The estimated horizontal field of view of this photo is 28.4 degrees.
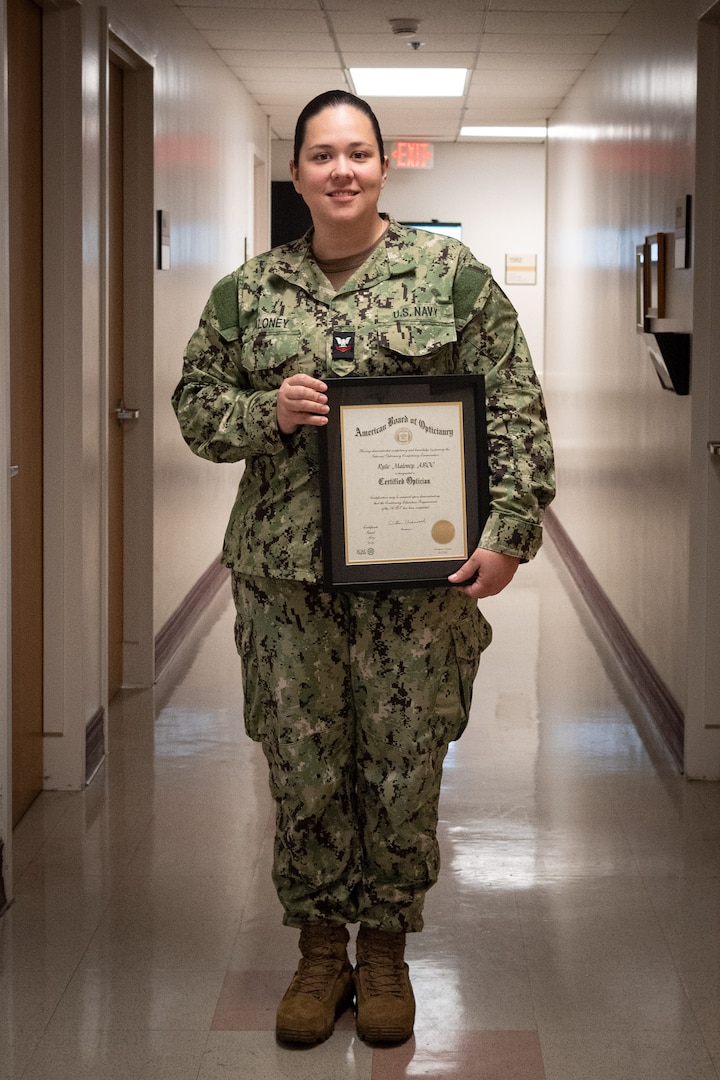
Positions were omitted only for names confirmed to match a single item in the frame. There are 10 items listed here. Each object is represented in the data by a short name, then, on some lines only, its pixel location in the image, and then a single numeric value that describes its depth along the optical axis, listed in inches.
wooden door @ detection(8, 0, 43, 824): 151.0
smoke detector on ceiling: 256.1
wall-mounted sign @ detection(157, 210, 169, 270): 220.8
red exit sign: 454.3
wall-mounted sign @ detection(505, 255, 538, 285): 500.4
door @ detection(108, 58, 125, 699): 205.6
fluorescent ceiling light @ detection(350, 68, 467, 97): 322.7
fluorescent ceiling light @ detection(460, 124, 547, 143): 439.8
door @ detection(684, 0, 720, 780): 168.4
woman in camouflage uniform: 98.0
